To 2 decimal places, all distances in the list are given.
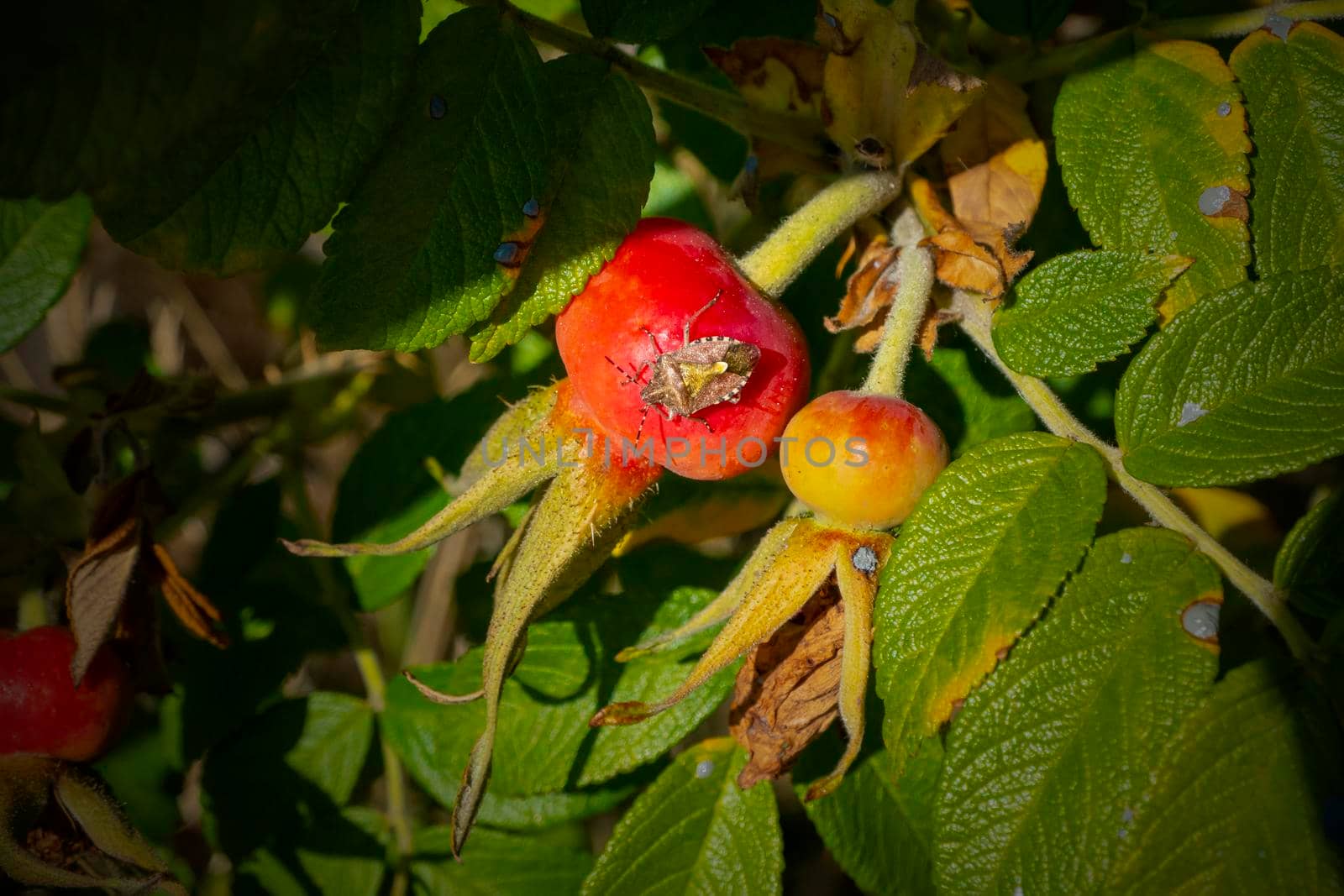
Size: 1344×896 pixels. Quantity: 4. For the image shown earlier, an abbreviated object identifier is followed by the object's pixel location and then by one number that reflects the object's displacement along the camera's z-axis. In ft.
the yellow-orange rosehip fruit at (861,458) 0.64
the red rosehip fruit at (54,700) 0.73
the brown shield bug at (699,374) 0.62
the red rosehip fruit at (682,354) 0.63
